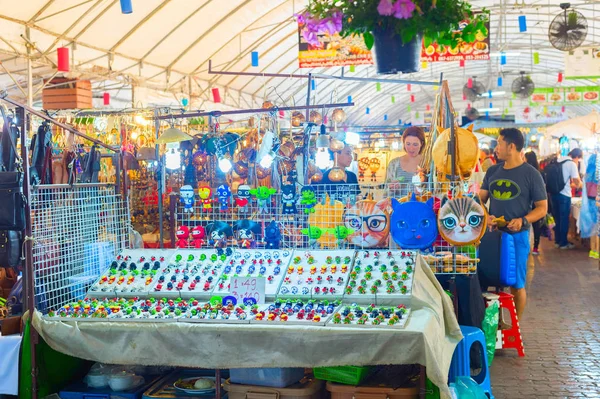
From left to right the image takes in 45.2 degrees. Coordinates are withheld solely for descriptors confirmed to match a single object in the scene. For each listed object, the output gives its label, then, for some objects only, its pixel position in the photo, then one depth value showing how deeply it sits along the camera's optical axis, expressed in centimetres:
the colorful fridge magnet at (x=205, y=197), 456
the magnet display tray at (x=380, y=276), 371
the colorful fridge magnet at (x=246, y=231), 434
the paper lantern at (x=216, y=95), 1491
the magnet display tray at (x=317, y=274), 382
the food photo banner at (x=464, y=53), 1055
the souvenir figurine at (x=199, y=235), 448
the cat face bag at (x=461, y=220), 399
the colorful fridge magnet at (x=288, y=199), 435
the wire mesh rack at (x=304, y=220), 418
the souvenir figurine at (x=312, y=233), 438
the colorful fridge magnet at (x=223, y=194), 448
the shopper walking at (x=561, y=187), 1110
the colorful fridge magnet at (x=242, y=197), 443
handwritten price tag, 383
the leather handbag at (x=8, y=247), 370
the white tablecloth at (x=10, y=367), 378
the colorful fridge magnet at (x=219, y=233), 436
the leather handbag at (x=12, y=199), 360
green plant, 327
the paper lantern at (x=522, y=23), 1212
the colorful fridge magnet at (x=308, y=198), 434
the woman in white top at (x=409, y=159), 524
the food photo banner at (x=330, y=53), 1086
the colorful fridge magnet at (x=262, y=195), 436
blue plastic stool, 405
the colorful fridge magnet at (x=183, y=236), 450
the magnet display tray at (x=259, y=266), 394
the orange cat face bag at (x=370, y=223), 414
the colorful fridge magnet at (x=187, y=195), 454
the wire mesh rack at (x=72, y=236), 392
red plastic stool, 520
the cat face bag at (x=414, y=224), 401
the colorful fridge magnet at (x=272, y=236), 429
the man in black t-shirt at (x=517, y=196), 518
